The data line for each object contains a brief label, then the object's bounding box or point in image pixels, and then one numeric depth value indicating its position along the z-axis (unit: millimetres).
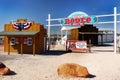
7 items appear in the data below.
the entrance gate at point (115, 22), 11814
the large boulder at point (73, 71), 4983
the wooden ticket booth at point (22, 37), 10952
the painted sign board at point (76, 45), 12094
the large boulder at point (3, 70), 5090
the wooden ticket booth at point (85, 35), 17737
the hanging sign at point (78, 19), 12478
